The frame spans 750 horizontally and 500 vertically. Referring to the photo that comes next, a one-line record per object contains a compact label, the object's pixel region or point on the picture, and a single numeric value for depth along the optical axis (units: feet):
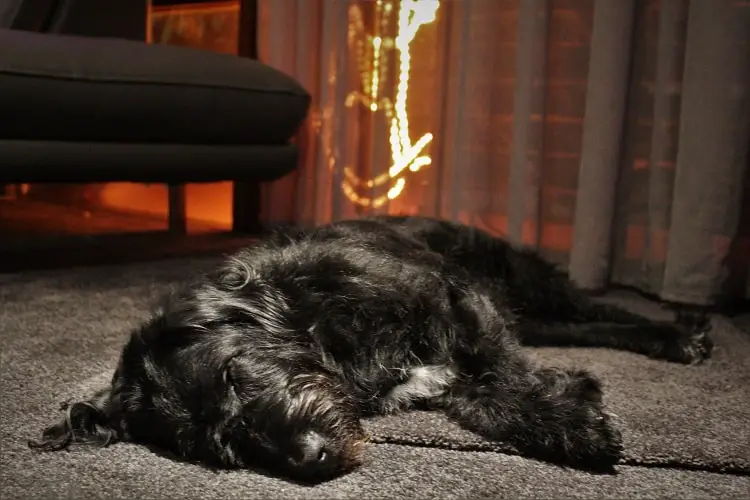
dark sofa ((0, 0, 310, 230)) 6.10
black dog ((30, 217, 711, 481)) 3.03
